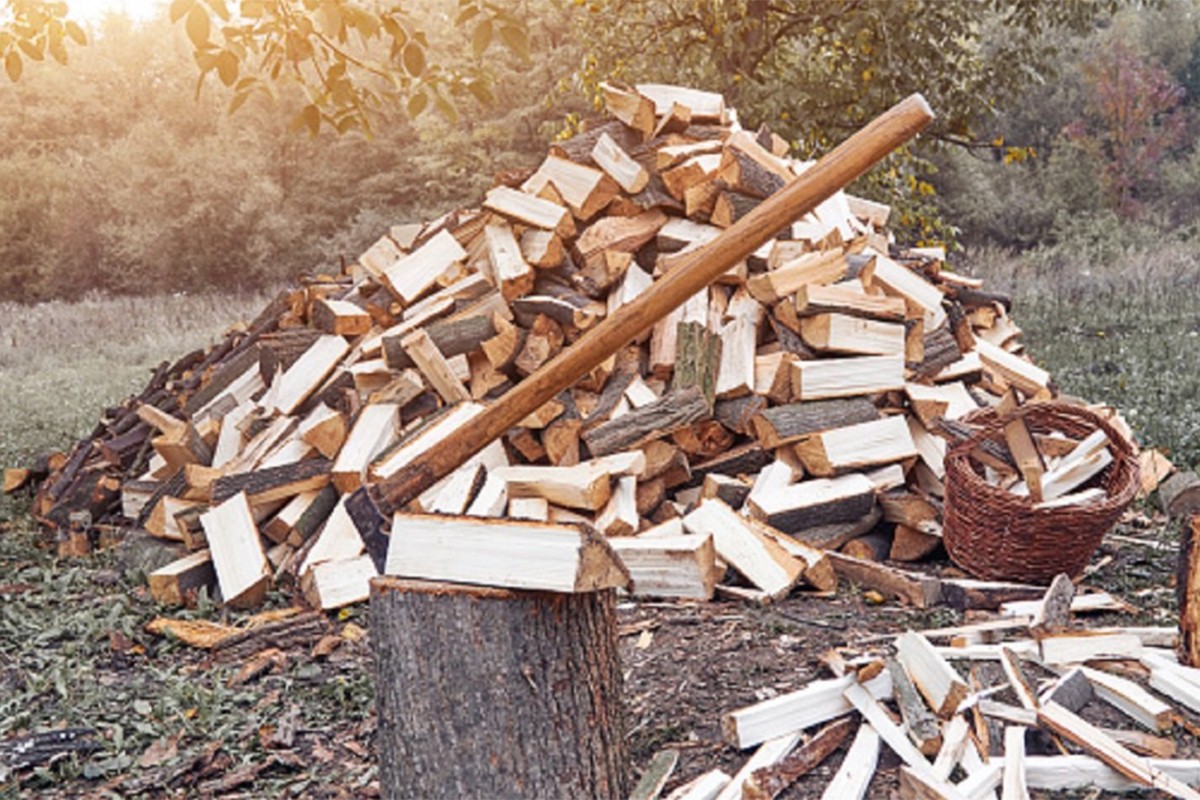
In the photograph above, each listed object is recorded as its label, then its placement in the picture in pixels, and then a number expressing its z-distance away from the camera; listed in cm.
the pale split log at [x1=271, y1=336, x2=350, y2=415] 496
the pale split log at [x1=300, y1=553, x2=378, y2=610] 396
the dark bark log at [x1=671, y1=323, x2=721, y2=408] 441
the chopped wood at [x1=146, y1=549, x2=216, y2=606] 424
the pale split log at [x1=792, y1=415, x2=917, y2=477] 424
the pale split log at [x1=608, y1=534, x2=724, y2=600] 368
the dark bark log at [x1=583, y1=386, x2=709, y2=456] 430
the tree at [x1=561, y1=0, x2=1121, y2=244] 923
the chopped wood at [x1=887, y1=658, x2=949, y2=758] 254
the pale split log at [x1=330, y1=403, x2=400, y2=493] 442
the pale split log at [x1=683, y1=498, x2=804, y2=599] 371
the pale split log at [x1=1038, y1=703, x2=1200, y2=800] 239
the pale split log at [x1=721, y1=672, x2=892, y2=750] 259
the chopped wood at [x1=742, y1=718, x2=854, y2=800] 239
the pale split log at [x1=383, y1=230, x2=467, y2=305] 506
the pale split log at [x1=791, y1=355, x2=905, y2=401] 438
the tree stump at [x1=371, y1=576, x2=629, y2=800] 176
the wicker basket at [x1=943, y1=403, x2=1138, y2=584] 361
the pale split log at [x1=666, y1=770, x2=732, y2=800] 237
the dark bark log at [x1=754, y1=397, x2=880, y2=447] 429
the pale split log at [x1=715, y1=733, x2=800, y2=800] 240
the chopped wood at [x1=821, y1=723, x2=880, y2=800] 240
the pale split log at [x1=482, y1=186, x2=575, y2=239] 493
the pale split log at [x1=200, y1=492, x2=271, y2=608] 418
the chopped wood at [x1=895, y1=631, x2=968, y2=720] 266
